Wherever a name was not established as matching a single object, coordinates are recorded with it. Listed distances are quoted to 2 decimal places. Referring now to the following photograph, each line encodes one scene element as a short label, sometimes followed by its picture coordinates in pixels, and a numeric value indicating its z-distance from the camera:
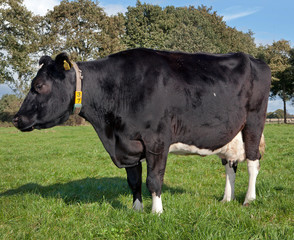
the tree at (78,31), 38.72
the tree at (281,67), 46.12
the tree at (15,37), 33.06
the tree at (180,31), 47.22
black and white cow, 3.96
